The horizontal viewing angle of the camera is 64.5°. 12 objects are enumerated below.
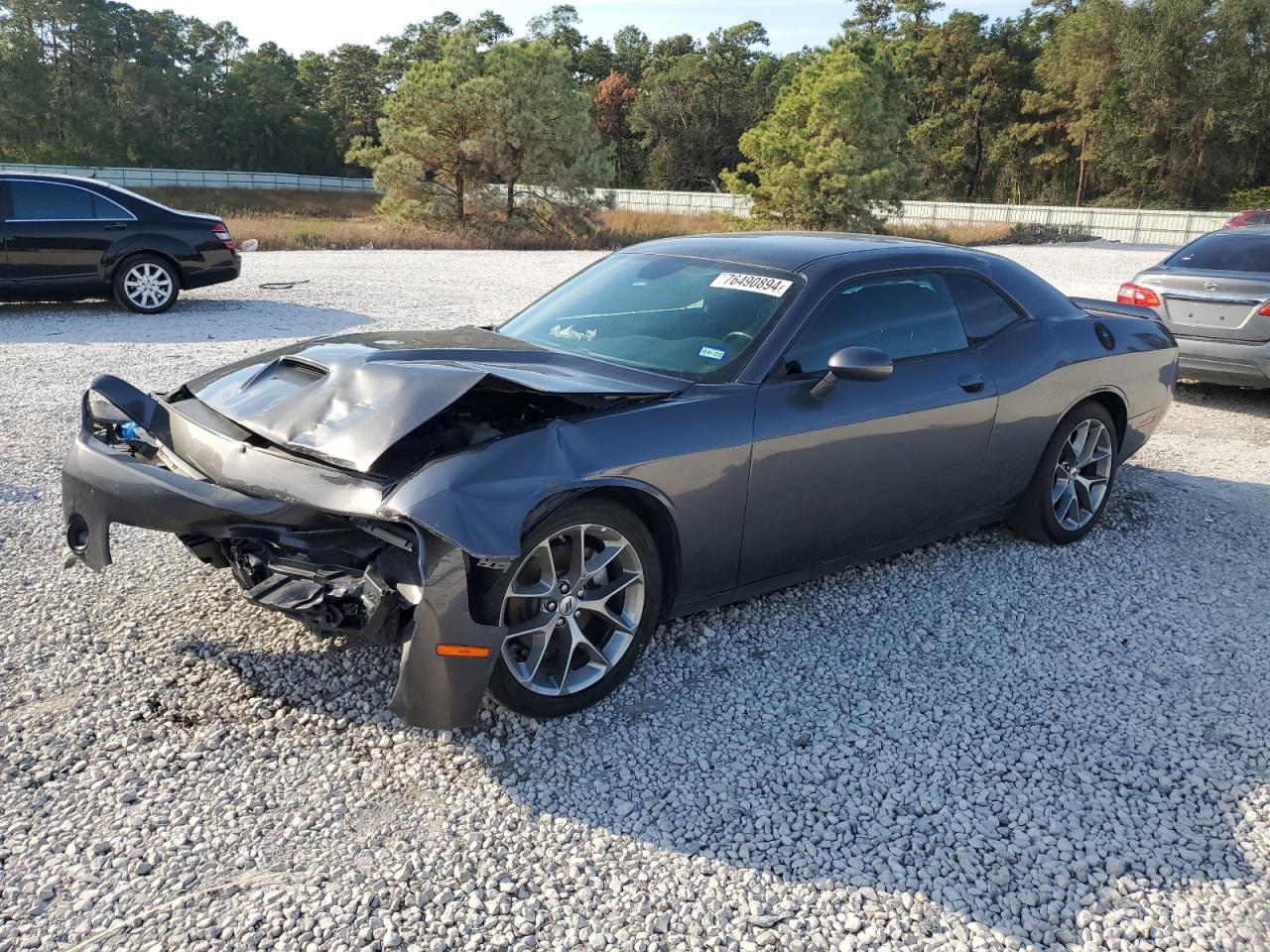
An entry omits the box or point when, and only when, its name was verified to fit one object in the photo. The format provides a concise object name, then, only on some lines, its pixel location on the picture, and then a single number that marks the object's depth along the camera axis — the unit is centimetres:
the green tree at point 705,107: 6481
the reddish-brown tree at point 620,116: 7181
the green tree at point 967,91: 6412
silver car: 819
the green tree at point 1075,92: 5650
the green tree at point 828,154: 3044
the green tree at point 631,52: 7788
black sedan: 1095
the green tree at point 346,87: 7231
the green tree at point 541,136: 2853
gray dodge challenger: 307
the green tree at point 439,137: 2844
